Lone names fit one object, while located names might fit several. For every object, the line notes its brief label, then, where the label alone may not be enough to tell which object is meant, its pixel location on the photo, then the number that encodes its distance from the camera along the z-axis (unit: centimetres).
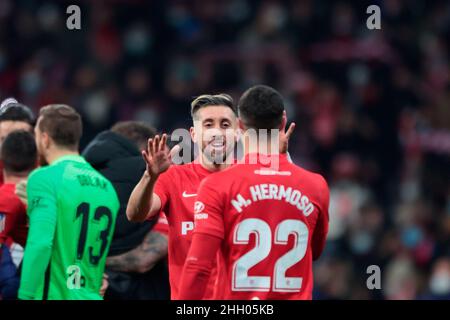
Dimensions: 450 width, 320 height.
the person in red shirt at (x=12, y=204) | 1323
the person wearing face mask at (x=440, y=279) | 2353
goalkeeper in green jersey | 1270
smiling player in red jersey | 1238
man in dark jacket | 1460
